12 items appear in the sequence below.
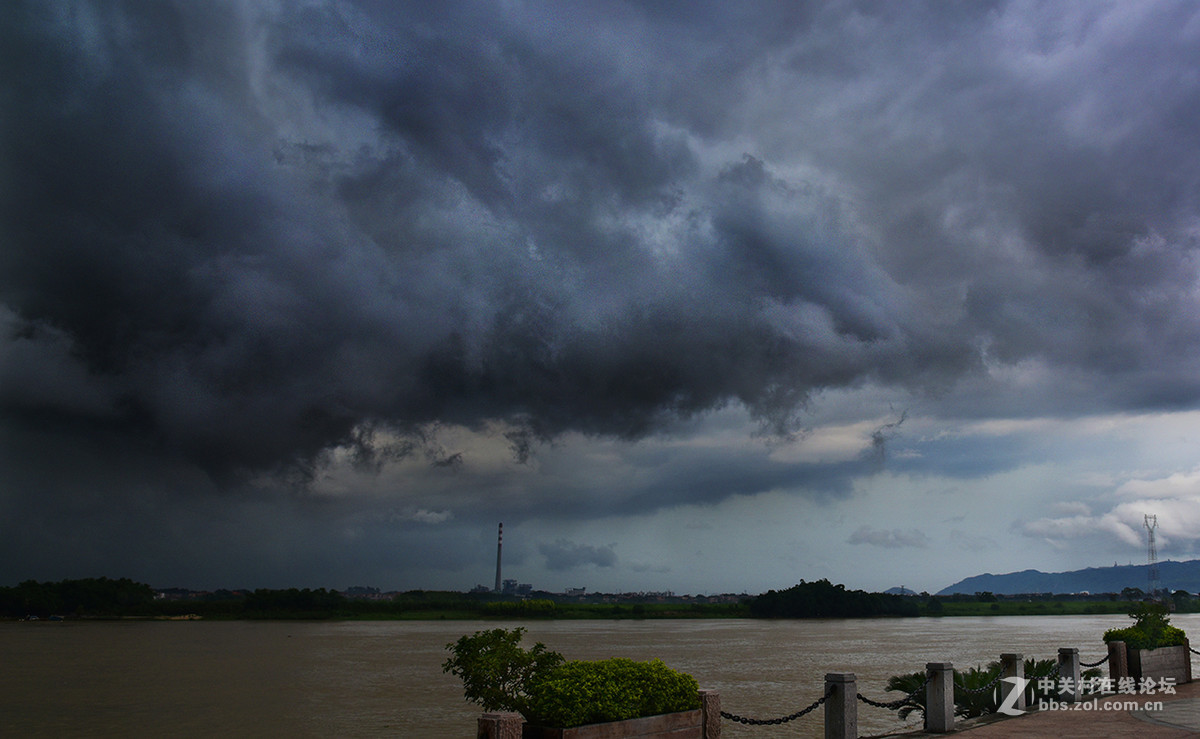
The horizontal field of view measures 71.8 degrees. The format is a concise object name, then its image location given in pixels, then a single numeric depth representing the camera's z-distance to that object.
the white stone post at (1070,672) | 19.11
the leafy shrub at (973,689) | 18.36
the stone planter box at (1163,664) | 20.89
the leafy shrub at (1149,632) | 21.19
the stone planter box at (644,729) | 10.65
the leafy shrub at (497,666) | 13.51
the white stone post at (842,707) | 14.52
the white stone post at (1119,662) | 20.86
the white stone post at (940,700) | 15.99
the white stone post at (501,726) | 10.07
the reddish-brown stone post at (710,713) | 12.61
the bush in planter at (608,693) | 10.85
